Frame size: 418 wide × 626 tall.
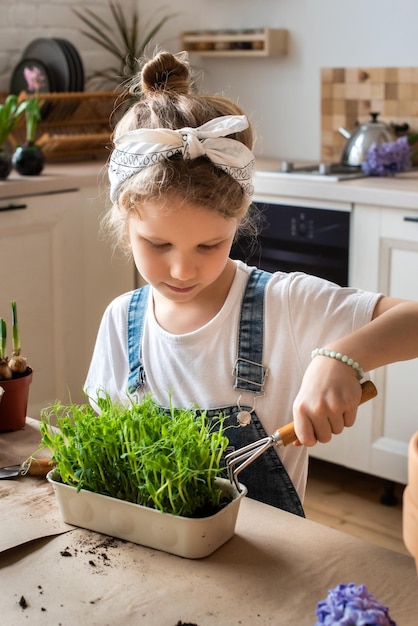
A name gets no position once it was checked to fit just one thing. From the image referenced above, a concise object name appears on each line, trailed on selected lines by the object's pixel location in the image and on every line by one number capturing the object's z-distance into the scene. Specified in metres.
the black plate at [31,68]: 3.50
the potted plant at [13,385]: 1.36
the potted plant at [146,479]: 0.96
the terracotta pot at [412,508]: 0.59
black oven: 2.86
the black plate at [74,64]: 3.51
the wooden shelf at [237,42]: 3.57
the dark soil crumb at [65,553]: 0.98
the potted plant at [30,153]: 3.03
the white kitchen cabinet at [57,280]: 2.95
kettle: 3.12
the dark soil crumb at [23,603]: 0.88
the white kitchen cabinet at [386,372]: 2.70
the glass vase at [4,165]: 2.93
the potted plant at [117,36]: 3.83
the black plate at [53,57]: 3.52
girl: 1.25
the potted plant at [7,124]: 2.93
